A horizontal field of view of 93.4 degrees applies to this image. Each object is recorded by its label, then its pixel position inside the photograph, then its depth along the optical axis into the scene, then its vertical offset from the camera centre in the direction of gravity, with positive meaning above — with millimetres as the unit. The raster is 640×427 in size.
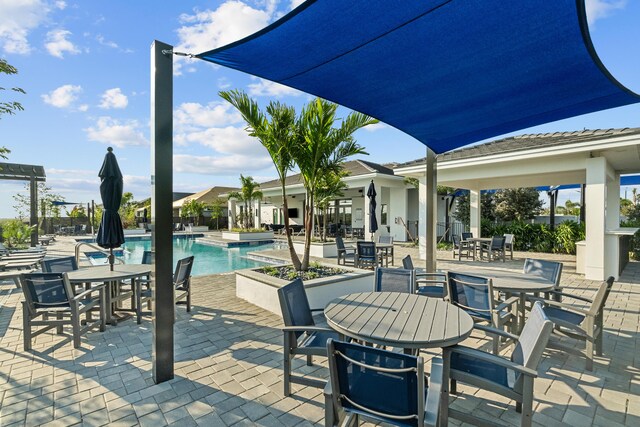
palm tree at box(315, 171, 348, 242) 12842 +1034
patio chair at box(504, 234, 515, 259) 10864 -1003
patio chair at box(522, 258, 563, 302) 4183 -843
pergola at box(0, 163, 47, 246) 11766 +1498
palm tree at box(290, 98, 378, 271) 5652 +1367
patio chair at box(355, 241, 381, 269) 7891 -1073
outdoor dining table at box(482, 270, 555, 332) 3688 -915
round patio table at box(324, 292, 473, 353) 2121 -883
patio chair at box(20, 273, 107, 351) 3568 -1062
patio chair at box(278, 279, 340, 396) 2613 -1167
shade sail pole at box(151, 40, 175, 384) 2730 +85
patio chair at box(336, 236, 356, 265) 8586 -1101
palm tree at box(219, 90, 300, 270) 5496 +1663
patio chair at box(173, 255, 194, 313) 4586 -1021
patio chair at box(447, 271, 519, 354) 3347 -1033
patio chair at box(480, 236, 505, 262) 10430 -1140
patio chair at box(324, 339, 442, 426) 1499 -943
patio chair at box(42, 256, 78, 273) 4648 -819
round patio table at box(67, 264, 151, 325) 4062 -876
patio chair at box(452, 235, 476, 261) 10602 -1222
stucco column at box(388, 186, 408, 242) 17766 +131
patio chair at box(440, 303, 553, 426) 1928 -1184
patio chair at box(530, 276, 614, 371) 3084 -1206
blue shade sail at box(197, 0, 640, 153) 2156 +1401
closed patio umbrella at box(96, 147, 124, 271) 4551 +201
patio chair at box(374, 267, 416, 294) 3777 -853
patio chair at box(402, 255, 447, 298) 4547 -1202
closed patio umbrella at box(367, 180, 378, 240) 10352 +42
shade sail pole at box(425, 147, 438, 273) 5070 -65
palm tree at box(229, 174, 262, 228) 19656 +1516
